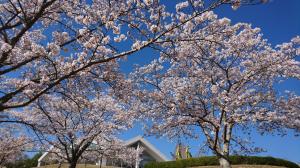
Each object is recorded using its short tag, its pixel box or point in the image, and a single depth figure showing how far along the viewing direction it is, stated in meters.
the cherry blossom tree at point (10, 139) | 12.91
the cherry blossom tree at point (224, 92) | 8.50
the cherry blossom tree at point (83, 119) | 11.20
